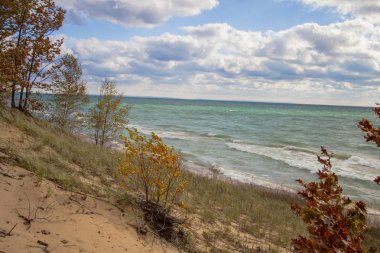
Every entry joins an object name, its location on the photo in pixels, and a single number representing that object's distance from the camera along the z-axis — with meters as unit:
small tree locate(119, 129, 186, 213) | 7.20
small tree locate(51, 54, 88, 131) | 23.89
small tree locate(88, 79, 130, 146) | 25.62
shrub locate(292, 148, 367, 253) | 3.10
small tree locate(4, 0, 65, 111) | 13.52
